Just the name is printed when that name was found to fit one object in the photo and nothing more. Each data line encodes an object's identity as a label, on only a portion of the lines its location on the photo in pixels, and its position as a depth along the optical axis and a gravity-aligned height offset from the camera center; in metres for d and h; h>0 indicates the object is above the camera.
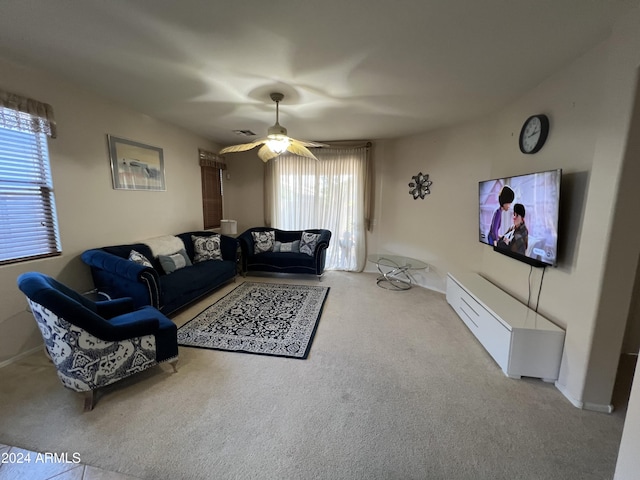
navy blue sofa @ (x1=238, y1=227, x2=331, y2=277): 4.50 -1.00
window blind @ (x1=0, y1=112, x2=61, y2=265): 2.18 +0.00
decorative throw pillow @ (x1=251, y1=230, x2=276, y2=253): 4.79 -0.74
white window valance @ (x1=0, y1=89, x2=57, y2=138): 2.11 +0.71
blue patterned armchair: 1.59 -0.94
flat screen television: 2.03 -0.10
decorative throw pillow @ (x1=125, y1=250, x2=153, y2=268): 2.95 -0.66
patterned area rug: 2.50 -1.35
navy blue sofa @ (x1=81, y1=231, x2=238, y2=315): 2.57 -0.91
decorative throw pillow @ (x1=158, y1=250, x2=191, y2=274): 3.39 -0.81
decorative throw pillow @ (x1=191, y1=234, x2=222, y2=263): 4.07 -0.75
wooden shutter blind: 4.85 +0.28
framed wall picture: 3.08 +0.45
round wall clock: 2.32 +0.67
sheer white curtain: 4.96 +0.11
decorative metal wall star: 4.23 +0.30
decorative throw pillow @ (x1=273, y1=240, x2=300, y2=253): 4.84 -0.83
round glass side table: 4.19 -1.17
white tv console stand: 1.99 -1.05
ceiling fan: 2.72 +0.65
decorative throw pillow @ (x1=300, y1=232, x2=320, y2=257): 4.70 -0.73
